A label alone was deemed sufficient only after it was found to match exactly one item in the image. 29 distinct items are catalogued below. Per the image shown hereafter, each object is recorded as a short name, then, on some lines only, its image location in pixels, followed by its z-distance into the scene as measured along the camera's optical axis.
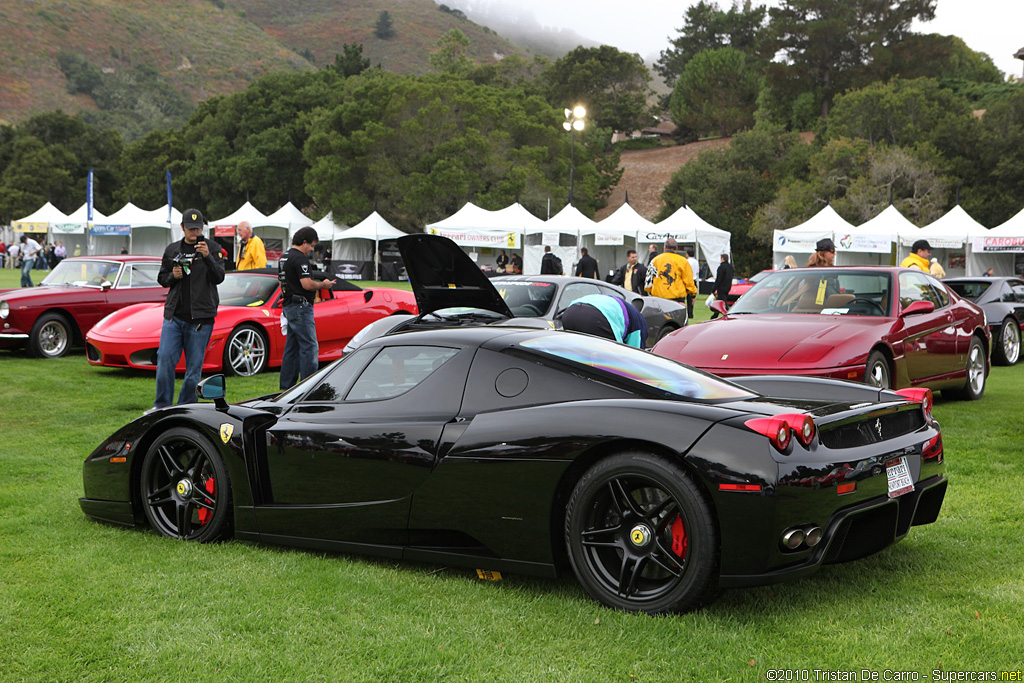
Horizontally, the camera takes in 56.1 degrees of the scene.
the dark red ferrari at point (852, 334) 8.14
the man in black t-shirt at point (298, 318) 9.84
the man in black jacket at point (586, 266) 21.00
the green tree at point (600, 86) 101.44
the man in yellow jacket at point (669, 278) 15.44
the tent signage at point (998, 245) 32.12
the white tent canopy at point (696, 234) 37.56
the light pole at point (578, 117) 36.28
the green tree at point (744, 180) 63.15
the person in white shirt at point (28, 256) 25.89
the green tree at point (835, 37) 85.69
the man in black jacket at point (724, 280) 23.08
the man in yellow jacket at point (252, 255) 14.26
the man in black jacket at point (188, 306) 8.53
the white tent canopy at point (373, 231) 48.28
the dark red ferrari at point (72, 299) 13.15
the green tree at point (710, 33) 117.44
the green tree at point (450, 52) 111.88
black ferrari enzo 3.50
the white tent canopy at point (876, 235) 34.88
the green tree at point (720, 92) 102.88
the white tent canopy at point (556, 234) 39.00
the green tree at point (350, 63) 94.44
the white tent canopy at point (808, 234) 35.50
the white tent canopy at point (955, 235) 34.16
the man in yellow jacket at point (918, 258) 13.38
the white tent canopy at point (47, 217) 54.53
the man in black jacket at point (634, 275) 19.48
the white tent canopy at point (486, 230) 38.97
